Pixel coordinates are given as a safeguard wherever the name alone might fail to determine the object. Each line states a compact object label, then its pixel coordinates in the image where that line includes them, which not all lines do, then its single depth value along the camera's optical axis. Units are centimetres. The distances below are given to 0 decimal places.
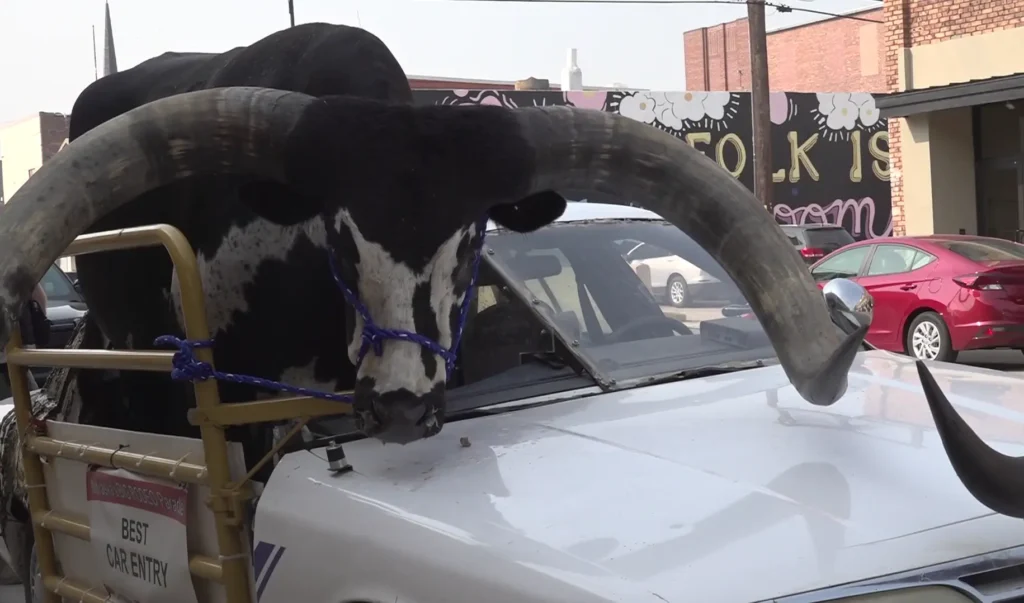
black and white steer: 310
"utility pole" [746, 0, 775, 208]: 2194
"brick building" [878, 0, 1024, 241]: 1967
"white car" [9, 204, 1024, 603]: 214
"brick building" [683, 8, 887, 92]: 4541
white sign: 328
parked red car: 1239
